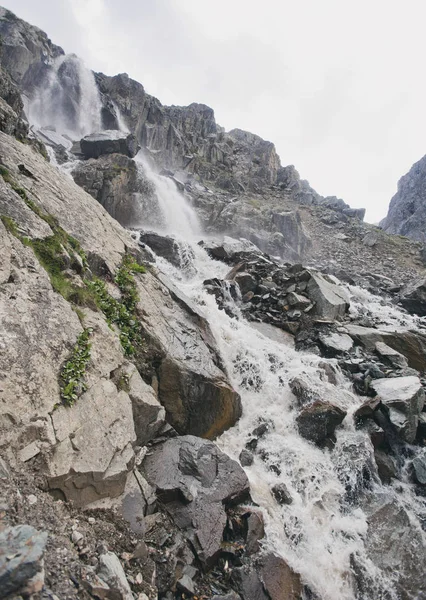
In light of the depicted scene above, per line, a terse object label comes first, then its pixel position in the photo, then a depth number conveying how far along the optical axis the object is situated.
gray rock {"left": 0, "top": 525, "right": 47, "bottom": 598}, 2.49
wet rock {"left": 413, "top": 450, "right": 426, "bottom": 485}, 8.27
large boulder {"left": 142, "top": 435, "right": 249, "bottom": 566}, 5.55
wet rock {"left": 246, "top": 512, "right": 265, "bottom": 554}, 5.88
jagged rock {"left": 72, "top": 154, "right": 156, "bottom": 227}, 29.80
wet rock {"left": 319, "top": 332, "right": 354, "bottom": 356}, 13.61
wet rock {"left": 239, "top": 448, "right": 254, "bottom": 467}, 8.02
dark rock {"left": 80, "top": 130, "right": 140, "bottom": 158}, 35.94
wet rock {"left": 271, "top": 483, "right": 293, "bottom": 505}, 7.28
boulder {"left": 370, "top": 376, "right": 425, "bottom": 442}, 9.17
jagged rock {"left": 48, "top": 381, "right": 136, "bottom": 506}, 4.59
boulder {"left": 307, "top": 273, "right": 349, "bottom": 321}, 17.03
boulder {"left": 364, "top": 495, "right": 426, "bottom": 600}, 6.42
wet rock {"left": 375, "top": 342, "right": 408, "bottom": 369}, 13.14
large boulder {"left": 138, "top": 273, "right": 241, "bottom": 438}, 8.18
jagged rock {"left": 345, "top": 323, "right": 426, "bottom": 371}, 14.72
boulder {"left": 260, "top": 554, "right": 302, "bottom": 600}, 5.42
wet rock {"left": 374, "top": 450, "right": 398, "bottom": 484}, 8.41
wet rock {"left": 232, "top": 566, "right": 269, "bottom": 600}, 5.18
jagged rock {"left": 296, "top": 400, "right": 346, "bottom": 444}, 9.20
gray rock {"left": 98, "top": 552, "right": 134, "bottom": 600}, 3.51
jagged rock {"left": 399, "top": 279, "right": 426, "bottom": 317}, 23.12
